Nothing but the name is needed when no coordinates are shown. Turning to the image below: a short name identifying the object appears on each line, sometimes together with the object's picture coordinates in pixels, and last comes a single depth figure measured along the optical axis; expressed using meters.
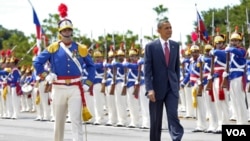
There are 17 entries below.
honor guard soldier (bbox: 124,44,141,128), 19.56
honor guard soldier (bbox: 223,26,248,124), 16.20
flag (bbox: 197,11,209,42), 19.33
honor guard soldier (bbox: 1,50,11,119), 26.83
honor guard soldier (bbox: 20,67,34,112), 28.11
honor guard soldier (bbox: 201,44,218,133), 17.06
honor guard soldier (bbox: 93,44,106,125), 21.50
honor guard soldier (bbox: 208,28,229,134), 16.34
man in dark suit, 12.06
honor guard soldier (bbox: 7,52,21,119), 26.33
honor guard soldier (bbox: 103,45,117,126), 20.91
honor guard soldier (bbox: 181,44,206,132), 17.45
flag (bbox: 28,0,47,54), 24.67
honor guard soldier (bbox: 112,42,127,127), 20.34
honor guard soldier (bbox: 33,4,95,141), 12.81
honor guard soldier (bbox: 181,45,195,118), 22.23
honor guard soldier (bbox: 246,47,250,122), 18.67
